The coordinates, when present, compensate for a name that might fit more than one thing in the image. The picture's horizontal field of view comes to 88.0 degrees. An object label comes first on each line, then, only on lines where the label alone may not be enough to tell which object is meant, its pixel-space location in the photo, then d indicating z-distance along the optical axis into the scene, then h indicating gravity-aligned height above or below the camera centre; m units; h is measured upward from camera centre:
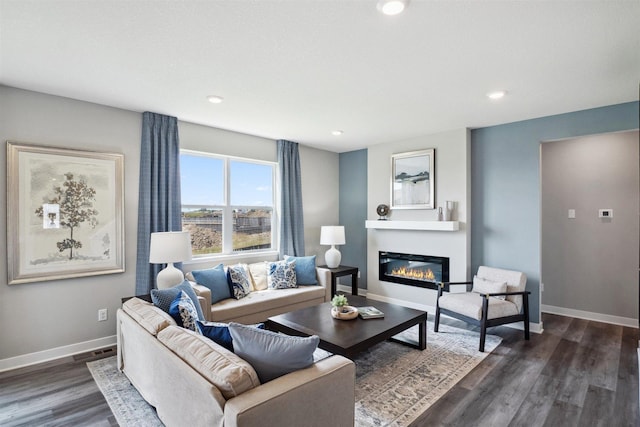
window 4.28 +0.19
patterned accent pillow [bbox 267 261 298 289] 4.37 -0.79
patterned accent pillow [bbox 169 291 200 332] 2.35 -0.70
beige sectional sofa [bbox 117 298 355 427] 1.42 -0.80
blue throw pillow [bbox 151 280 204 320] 2.54 -0.64
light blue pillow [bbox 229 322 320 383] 1.64 -0.67
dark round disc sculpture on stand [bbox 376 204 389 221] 5.24 +0.07
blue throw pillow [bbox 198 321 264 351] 1.87 -0.68
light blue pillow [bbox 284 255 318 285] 4.59 -0.76
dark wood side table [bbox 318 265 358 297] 4.83 -0.87
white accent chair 3.49 -0.96
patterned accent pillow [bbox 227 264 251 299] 3.90 -0.78
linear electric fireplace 4.71 -0.81
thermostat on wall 4.27 +0.01
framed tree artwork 2.99 +0.04
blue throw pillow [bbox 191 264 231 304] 3.73 -0.74
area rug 2.31 -1.39
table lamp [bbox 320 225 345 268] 5.15 -0.39
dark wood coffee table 2.66 -1.00
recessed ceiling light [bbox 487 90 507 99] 3.12 +1.15
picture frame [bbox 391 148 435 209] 4.75 +0.53
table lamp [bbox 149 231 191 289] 3.23 -0.35
